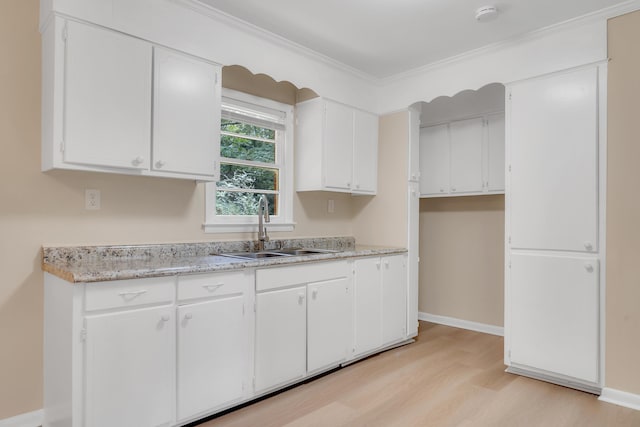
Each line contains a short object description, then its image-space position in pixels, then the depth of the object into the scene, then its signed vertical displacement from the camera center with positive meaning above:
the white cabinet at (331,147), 3.39 +0.60
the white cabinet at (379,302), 3.19 -0.74
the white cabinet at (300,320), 2.47 -0.73
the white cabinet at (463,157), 3.97 +0.62
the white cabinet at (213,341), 2.09 -0.71
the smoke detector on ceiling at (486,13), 2.54 +1.32
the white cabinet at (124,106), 2.02 +0.60
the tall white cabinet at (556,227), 2.61 -0.07
